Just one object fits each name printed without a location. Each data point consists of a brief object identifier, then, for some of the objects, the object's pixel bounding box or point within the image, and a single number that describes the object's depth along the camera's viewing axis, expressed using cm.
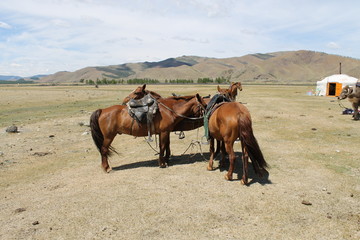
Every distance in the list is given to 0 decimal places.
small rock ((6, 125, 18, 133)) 1407
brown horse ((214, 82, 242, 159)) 791
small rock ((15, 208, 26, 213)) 564
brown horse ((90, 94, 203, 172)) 809
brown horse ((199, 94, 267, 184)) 637
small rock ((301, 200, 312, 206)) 553
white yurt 3488
